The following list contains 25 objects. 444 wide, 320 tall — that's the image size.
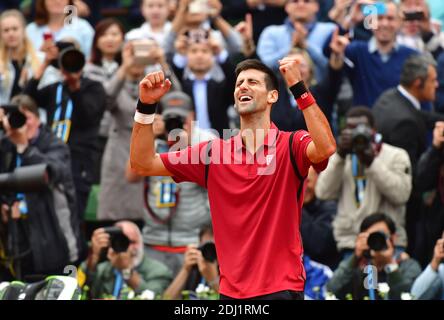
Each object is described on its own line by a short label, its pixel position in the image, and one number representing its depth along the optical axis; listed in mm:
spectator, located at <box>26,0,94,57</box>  13573
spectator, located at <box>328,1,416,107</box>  12719
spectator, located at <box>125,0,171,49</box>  13672
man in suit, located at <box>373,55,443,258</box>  11727
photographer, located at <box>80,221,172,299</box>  10969
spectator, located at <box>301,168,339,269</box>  11500
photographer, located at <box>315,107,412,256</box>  11195
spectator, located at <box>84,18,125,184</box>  13293
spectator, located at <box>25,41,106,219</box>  12164
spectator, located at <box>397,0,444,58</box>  13289
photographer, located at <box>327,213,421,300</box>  10523
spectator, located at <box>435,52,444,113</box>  12789
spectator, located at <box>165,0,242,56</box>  13258
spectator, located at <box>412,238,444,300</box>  10391
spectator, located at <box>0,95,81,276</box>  10961
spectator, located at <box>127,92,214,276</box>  11602
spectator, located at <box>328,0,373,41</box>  13258
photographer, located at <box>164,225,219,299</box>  10758
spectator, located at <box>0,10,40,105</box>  13336
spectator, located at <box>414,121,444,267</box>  11211
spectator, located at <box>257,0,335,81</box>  13062
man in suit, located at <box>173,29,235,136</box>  12680
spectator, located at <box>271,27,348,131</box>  12500
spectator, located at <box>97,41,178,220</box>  12375
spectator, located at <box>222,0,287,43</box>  13820
